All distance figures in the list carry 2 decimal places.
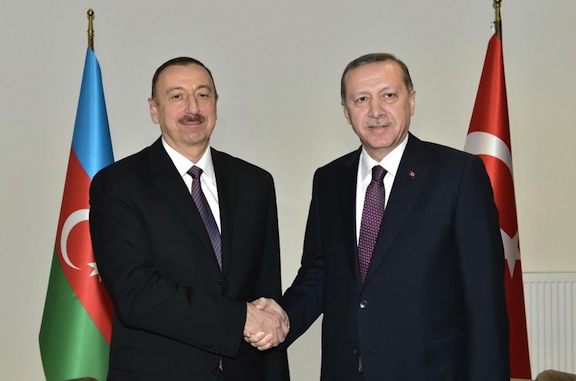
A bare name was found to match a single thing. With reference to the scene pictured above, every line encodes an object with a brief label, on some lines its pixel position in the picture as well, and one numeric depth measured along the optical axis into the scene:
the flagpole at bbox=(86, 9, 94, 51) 4.07
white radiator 4.99
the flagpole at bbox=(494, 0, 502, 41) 4.17
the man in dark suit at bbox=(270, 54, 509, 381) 2.33
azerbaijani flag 3.96
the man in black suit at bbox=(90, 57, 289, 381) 2.50
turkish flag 4.19
